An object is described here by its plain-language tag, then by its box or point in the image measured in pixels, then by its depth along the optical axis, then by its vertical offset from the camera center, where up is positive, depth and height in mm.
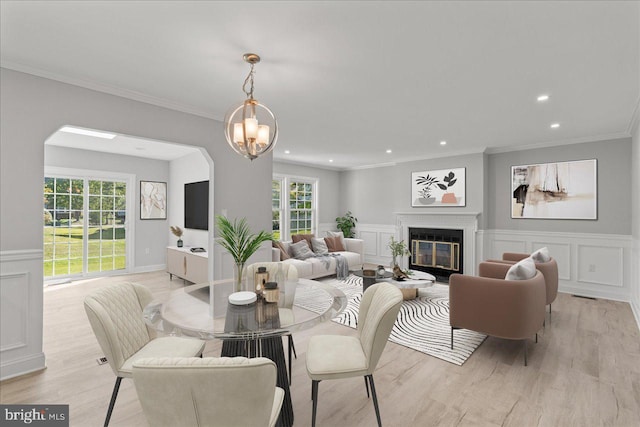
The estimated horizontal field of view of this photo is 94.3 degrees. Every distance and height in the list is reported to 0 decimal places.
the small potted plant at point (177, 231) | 6180 -355
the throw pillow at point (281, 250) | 5555 -686
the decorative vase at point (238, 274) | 2086 -429
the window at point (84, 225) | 5457 -220
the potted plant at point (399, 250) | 4766 -579
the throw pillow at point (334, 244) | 6648 -679
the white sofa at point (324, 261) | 5391 -924
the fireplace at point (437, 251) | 5903 -768
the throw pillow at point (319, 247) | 6245 -698
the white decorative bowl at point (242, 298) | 1930 -556
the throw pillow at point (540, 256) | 3635 -528
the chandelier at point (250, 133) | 2141 +603
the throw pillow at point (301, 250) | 5802 -718
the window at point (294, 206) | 7066 +191
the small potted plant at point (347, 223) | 7922 -245
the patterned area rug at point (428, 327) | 2865 -1327
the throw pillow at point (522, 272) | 2787 -547
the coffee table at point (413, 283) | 4145 -981
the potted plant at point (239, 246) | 2076 -225
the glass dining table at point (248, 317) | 1563 -611
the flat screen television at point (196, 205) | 5709 +191
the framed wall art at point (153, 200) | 6535 +323
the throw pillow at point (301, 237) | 6259 -500
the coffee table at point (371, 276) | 4332 -909
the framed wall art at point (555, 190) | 4766 +403
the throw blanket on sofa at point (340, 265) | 5919 -1029
